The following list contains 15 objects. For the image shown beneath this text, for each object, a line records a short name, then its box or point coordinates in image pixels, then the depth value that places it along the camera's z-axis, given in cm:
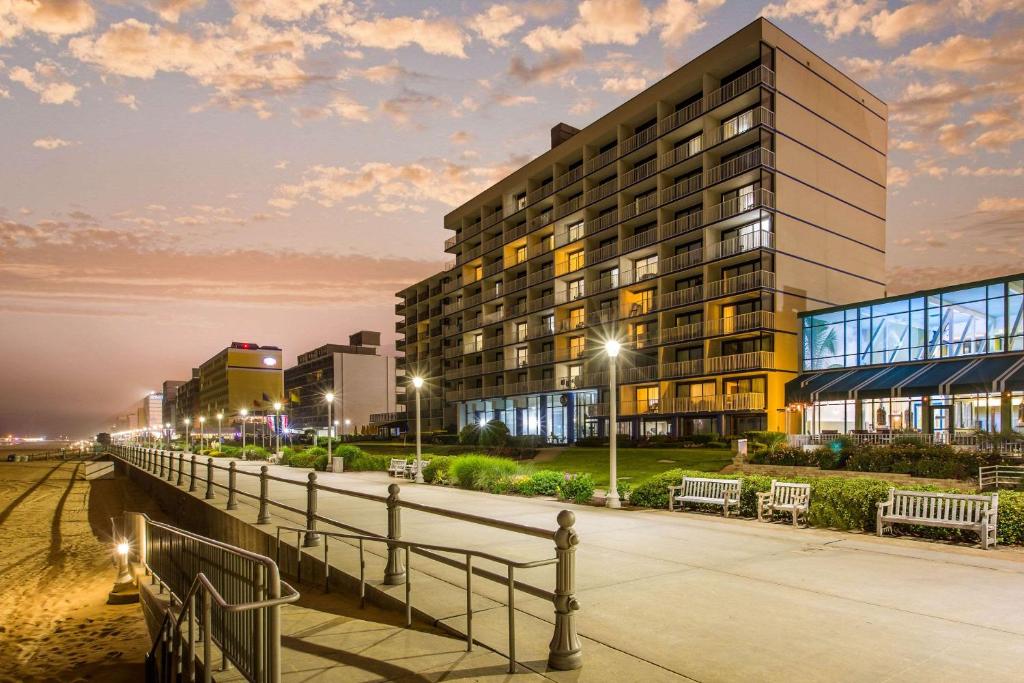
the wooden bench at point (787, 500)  1295
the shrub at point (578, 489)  1703
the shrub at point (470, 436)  5150
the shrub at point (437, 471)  2359
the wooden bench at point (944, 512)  1052
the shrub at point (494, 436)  4509
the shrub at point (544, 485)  1875
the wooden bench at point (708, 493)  1423
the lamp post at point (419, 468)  2445
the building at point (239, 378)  19150
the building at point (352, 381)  13900
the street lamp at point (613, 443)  1587
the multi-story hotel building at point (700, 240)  4278
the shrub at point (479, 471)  2083
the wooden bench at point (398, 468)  2816
